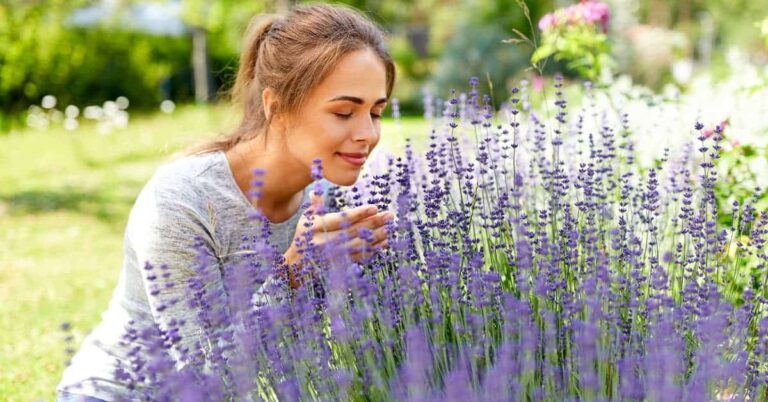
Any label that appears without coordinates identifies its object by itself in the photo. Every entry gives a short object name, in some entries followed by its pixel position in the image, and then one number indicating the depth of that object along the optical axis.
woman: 2.37
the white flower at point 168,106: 14.10
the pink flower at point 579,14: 4.74
